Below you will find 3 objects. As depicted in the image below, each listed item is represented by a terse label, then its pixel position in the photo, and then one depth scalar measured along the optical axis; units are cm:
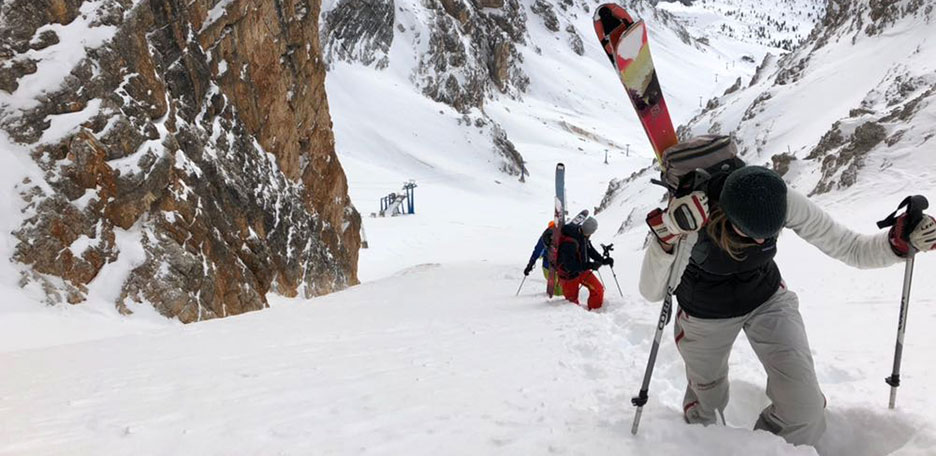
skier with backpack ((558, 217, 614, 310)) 848
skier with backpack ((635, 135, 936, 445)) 294
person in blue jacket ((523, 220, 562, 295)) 930
